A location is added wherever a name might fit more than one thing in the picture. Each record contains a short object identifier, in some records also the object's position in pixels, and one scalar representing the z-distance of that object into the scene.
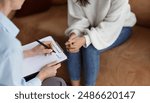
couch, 3.00
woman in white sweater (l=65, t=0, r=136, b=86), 2.95
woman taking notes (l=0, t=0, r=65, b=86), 2.14
